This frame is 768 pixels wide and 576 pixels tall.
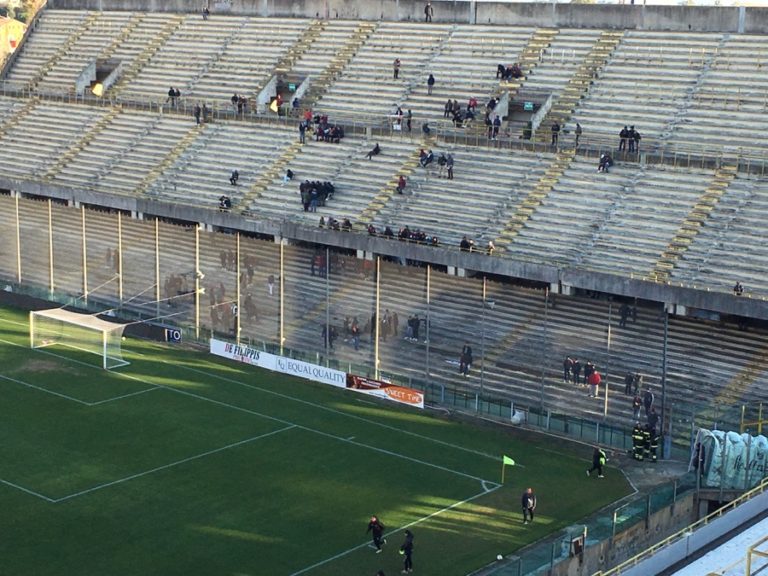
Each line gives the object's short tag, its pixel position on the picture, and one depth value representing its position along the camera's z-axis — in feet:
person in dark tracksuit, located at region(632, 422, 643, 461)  138.21
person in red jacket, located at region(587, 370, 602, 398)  150.20
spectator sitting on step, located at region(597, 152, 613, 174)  165.78
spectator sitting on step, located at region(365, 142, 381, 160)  188.03
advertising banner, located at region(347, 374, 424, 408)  157.48
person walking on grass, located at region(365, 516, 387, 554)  112.57
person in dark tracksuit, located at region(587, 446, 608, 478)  132.36
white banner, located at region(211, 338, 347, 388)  165.68
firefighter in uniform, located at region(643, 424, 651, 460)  138.00
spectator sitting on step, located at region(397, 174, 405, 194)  177.99
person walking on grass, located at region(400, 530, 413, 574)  108.68
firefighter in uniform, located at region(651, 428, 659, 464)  138.51
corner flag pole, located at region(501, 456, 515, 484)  129.45
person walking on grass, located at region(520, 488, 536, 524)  120.06
